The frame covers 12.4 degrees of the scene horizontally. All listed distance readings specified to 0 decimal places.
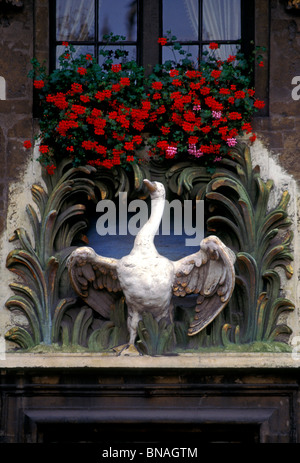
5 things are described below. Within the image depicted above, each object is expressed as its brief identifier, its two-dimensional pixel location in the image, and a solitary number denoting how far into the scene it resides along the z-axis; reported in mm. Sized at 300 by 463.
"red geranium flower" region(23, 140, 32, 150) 10867
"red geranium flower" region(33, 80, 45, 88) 10875
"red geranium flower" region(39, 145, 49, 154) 10773
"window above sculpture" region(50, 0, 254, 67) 11219
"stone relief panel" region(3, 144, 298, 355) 10531
